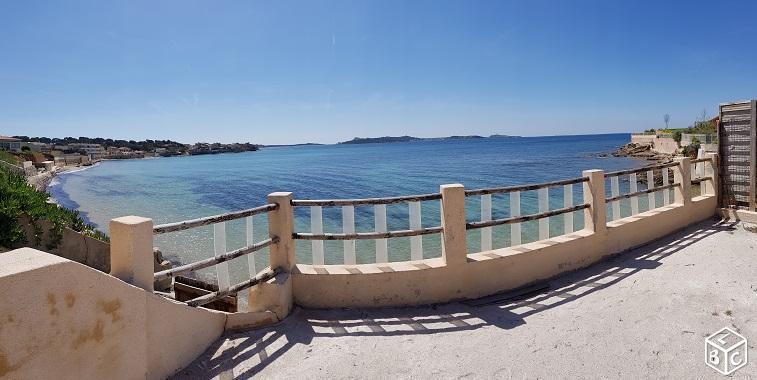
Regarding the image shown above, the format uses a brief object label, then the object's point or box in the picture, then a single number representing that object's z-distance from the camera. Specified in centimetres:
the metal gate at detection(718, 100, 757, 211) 949
